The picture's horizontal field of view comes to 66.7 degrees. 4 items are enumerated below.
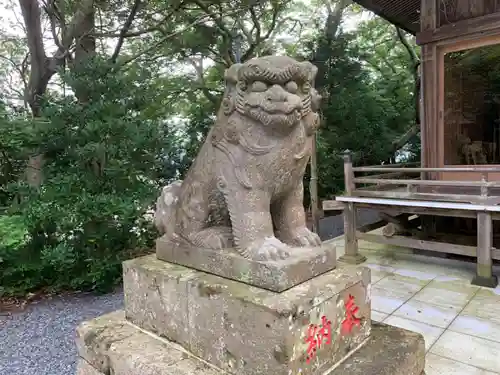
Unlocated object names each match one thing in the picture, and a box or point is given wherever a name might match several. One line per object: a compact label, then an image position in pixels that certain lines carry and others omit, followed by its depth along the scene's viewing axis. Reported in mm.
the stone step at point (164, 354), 1770
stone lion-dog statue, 1681
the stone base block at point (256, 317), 1537
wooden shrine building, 4695
